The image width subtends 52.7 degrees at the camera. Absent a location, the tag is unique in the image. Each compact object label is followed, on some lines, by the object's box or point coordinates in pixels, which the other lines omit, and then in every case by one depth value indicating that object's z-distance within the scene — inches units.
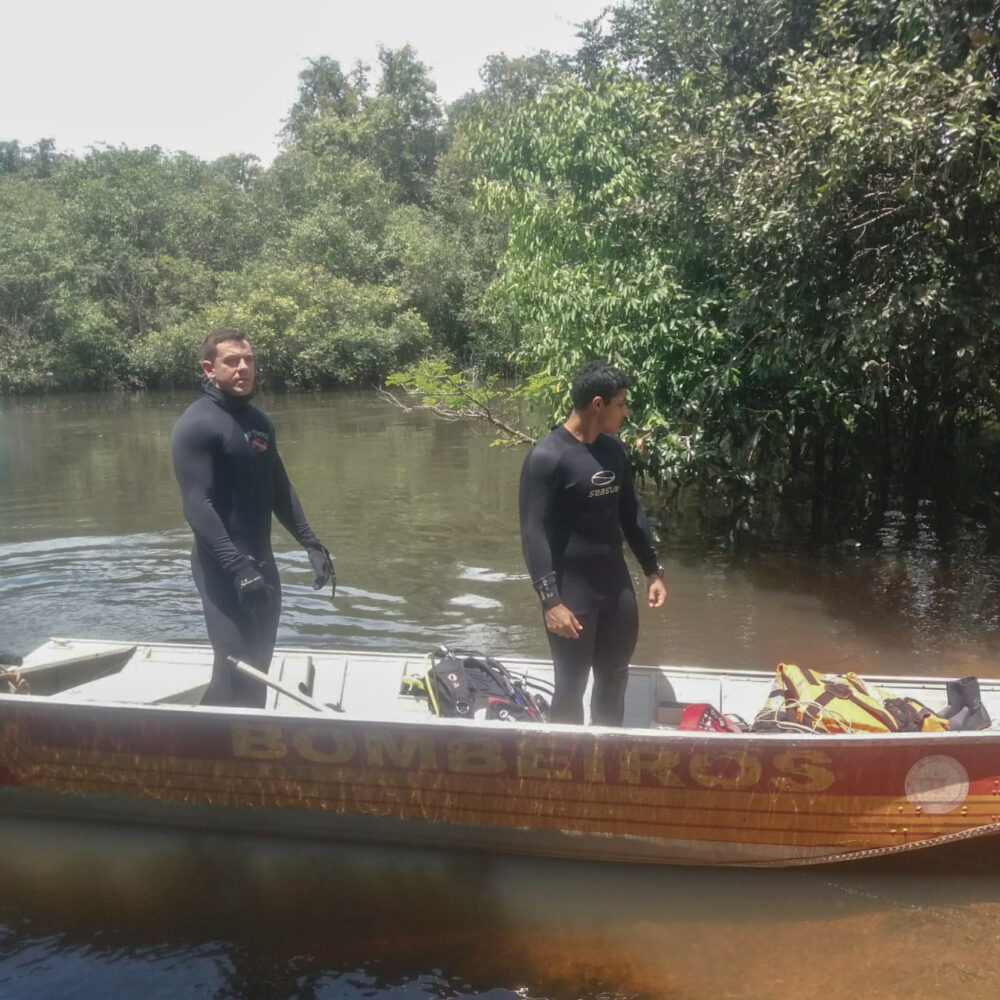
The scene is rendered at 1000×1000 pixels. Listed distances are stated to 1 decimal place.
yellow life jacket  171.9
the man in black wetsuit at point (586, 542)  157.9
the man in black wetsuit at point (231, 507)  163.2
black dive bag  189.0
